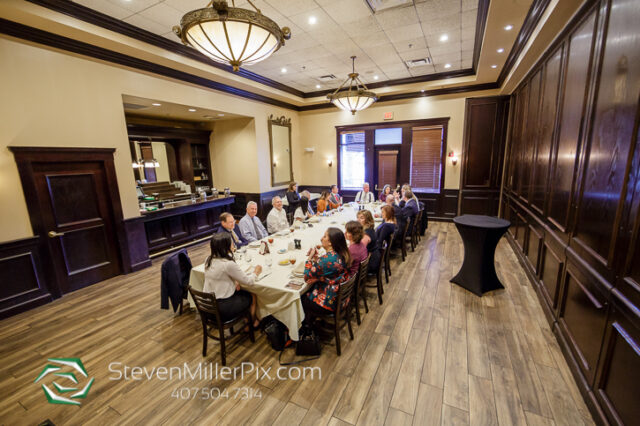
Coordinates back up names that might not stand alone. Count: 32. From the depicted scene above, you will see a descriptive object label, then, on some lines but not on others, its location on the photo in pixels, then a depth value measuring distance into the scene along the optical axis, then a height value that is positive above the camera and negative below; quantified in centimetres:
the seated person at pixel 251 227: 420 -88
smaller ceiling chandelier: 519 +138
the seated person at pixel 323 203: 608 -77
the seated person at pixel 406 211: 486 -86
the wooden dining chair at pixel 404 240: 486 -135
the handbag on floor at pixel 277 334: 270 -164
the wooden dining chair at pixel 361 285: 288 -137
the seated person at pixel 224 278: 245 -97
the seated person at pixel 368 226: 347 -78
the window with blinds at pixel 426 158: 778 +20
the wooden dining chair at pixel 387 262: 378 -144
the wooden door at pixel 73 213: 382 -52
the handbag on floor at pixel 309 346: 264 -172
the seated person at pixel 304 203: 718 -89
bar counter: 496 -115
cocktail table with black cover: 351 -120
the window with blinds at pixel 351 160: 883 +28
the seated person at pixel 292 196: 712 -68
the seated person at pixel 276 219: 484 -87
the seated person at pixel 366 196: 718 -77
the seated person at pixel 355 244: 284 -81
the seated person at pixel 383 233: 355 -95
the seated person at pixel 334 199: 664 -75
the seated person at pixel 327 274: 249 -99
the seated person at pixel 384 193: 689 -71
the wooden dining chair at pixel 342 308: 254 -140
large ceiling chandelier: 214 +121
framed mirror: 819 +67
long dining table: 251 -106
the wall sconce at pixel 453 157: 750 +19
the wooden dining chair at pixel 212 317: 241 -139
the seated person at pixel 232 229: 372 -81
